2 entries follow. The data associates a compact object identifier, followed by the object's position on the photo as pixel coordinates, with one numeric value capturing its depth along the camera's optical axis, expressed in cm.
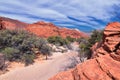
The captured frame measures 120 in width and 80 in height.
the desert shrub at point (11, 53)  846
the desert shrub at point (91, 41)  762
